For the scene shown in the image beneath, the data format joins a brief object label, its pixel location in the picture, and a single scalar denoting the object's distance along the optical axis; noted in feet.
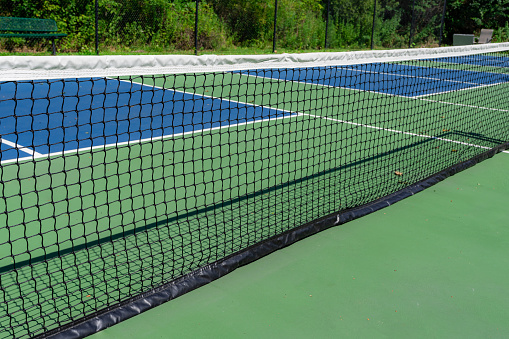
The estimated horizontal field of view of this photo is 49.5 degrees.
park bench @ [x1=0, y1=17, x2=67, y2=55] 48.65
